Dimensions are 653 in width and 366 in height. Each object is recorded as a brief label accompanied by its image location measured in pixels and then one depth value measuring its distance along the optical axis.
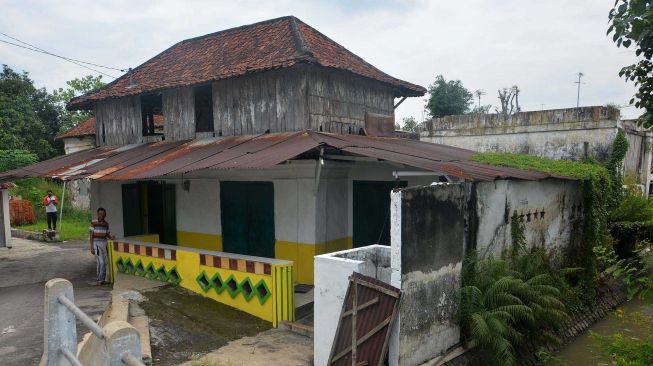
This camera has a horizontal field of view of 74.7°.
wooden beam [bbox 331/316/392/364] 4.93
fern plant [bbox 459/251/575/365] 5.74
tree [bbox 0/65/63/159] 23.23
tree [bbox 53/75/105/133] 28.44
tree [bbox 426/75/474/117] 21.77
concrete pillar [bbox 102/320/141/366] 2.32
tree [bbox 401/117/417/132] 34.81
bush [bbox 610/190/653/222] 11.02
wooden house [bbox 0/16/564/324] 7.24
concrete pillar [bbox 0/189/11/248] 13.73
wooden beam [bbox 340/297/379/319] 5.01
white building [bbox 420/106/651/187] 12.80
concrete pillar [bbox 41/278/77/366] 3.71
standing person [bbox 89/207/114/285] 9.45
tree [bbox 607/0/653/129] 4.38
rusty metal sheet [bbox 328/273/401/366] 4.91
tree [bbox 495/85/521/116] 39.75
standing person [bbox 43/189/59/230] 16.80
